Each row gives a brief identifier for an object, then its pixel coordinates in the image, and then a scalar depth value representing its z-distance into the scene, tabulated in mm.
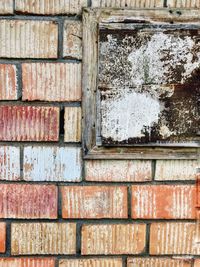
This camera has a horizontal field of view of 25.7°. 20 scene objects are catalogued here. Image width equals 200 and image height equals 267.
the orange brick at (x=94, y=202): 1378
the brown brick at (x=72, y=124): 1340
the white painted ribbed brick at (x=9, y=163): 1350
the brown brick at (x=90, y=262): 1414
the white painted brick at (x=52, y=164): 1355
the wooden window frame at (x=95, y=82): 1286
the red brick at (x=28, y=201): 1372
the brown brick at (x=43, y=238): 1395
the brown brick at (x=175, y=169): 1378
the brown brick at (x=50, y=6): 1290
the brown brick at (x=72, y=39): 1302
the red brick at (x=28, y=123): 1337
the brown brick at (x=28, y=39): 1299
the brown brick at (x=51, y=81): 1320
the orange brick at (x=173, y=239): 1405
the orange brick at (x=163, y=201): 1386
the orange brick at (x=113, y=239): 1397
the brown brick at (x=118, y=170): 1367
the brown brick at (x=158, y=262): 1420
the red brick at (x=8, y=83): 1317
